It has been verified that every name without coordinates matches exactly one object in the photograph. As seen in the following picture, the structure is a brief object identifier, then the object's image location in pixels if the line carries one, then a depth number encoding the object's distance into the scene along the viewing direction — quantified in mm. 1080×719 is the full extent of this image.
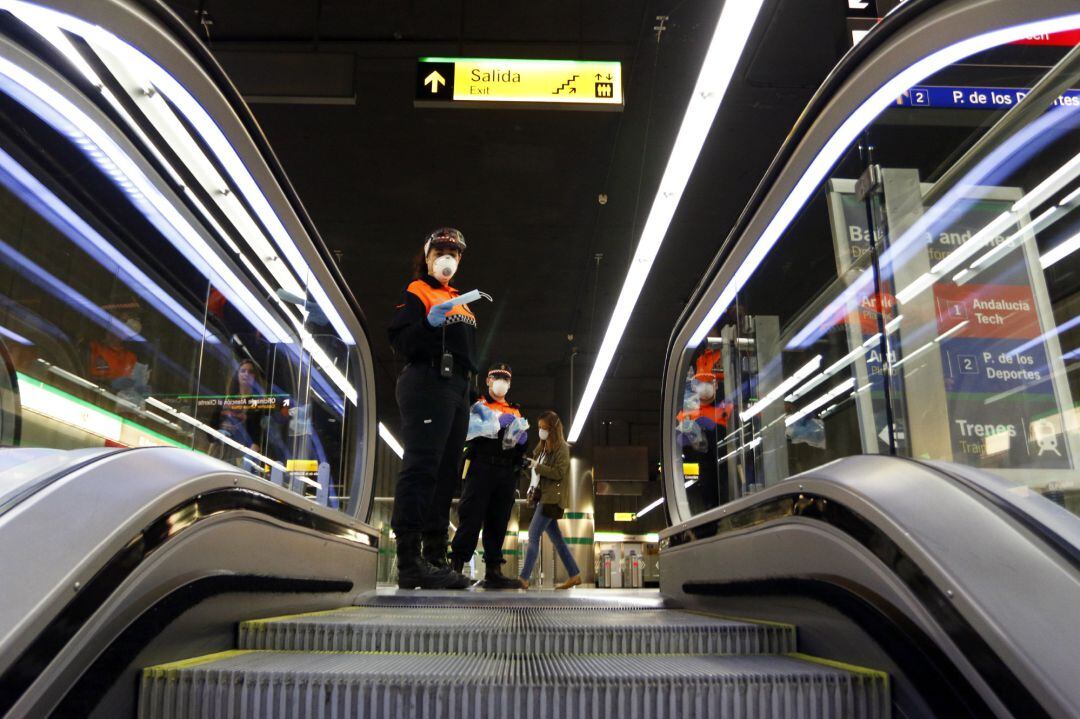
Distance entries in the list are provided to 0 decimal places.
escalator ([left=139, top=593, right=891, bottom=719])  1713
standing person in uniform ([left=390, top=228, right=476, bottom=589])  4250
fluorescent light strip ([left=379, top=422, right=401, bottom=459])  19928
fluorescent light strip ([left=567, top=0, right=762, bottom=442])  5023
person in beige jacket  7844
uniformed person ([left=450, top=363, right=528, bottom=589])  5805
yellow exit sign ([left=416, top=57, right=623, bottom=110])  5773
